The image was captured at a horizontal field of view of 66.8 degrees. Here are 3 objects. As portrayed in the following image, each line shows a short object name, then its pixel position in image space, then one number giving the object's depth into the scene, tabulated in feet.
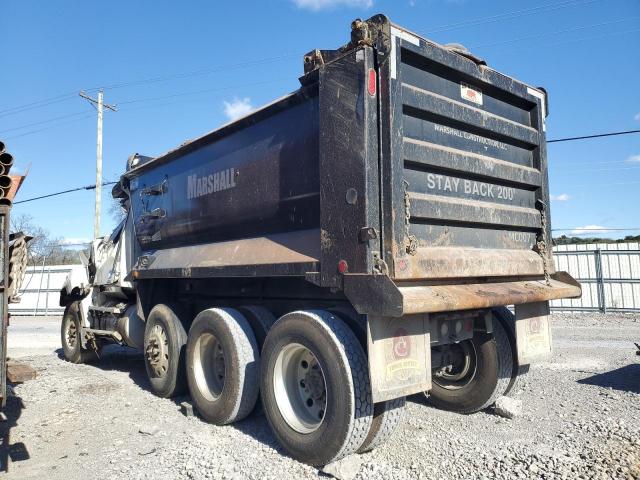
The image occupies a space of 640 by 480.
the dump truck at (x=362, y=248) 10.96
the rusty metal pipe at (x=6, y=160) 10.70
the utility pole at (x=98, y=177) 73.26
